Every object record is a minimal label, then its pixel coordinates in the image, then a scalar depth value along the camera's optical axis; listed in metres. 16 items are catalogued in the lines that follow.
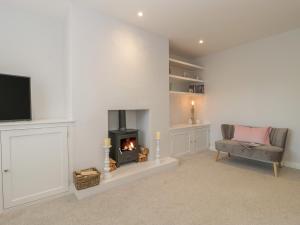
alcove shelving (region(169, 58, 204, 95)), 4.75
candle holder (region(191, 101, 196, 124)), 5.08
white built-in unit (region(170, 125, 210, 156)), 4.12
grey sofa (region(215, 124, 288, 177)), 3.09
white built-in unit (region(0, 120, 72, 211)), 2.09
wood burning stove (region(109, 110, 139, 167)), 3.16
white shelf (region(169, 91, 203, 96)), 4.11
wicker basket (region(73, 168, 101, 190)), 2.37
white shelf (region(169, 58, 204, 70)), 4.20
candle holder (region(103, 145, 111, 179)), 2.77
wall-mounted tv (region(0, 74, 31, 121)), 2.16
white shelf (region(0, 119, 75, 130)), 2.06
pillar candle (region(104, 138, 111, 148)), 2.76
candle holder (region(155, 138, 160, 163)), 3.56
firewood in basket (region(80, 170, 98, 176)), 2.48
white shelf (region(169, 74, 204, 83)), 4.08
